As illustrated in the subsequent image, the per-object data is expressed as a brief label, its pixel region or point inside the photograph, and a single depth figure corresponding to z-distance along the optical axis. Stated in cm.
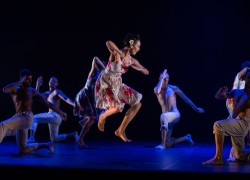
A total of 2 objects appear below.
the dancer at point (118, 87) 664
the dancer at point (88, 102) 722
